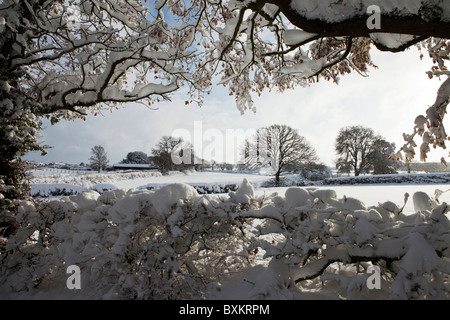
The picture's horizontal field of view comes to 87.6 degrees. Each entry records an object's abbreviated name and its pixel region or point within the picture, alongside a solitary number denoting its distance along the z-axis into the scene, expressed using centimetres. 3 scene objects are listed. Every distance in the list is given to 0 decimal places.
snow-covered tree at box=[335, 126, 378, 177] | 3914
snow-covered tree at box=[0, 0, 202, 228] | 432
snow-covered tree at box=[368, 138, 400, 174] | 3681
